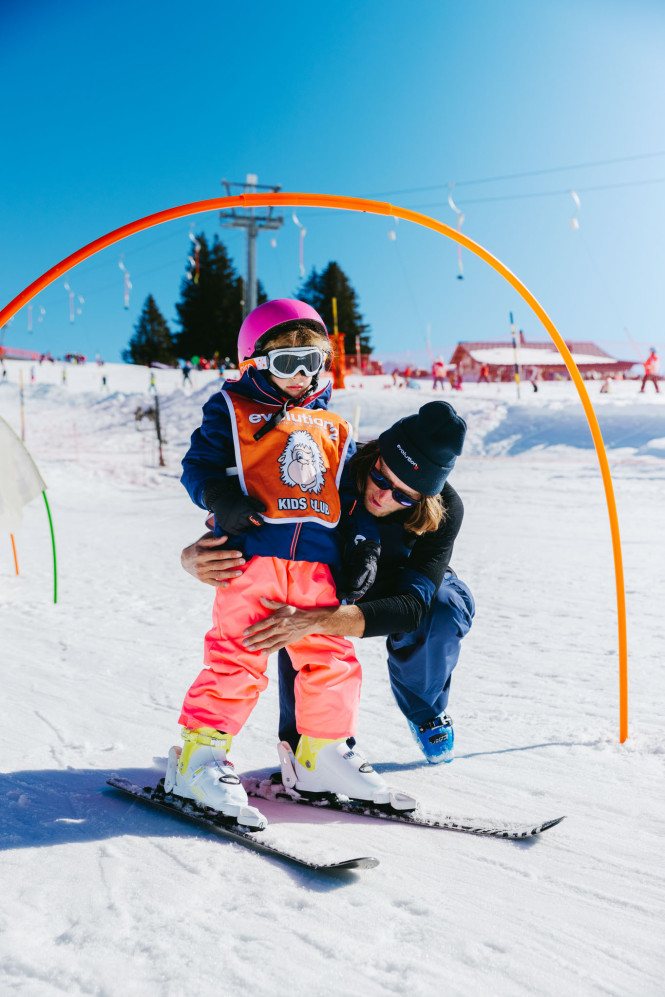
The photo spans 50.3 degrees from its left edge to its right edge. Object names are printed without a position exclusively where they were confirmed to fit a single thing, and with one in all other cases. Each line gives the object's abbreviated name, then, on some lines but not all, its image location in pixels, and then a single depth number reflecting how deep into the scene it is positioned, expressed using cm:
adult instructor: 193
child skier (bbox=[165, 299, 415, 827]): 191
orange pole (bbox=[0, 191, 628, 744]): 240
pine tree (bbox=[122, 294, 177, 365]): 5269
